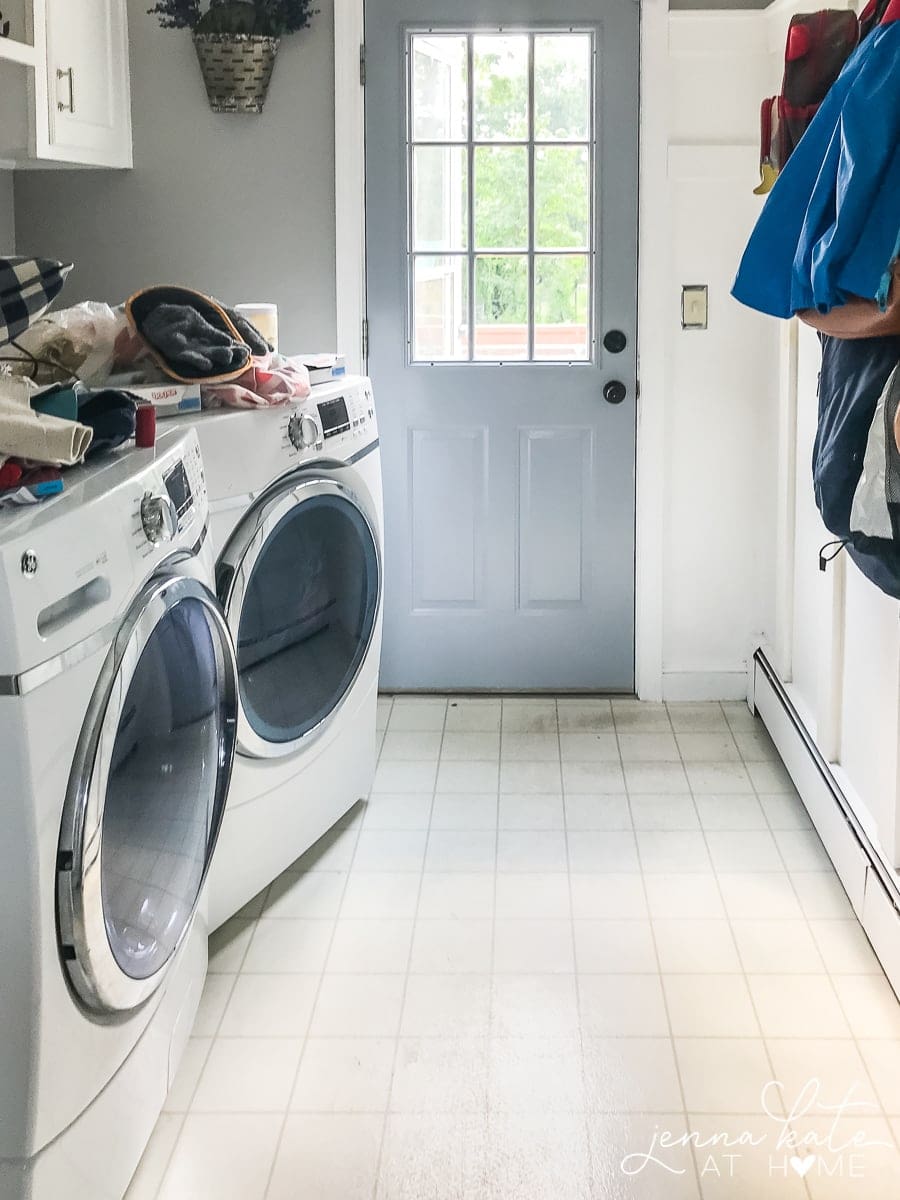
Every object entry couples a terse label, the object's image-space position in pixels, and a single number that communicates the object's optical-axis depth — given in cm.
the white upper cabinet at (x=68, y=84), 280
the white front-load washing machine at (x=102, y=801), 125
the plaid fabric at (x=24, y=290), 160
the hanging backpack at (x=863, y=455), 182
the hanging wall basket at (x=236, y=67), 328
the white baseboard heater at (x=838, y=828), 220
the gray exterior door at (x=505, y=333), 341
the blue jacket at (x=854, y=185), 172
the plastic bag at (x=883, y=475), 181
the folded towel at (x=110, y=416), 170
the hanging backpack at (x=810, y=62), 217
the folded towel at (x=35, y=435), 145
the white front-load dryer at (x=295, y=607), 218
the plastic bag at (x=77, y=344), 217
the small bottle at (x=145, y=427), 175
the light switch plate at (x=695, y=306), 348
